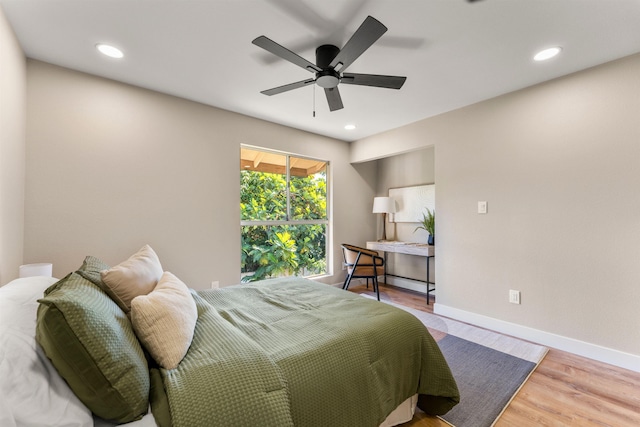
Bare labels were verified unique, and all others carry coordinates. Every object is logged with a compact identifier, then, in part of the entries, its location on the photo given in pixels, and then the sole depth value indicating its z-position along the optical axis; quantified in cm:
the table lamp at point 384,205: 441
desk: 362
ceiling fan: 152
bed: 80
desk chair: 363
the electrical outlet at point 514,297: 270
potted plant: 388
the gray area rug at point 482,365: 168
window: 353
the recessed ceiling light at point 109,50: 200
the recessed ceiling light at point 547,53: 203
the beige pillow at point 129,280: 122
